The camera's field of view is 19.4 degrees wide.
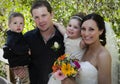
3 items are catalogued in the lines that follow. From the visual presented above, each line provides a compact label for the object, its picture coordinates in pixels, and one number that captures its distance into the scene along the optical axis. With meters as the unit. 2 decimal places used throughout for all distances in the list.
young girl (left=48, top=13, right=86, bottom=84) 3.67
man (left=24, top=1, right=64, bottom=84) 3.65
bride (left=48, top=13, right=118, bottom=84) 3.33
